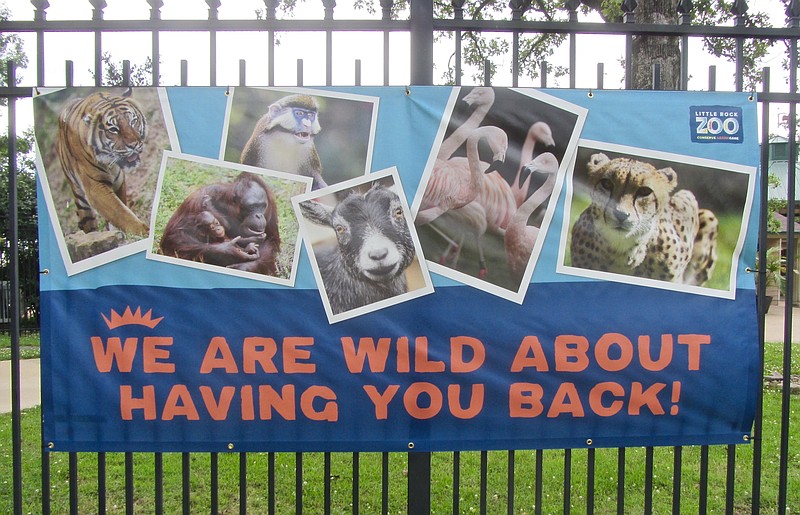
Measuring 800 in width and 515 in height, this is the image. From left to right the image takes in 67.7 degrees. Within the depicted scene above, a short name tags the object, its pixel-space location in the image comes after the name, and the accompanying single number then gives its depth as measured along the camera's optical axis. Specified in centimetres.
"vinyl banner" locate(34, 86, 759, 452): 261
